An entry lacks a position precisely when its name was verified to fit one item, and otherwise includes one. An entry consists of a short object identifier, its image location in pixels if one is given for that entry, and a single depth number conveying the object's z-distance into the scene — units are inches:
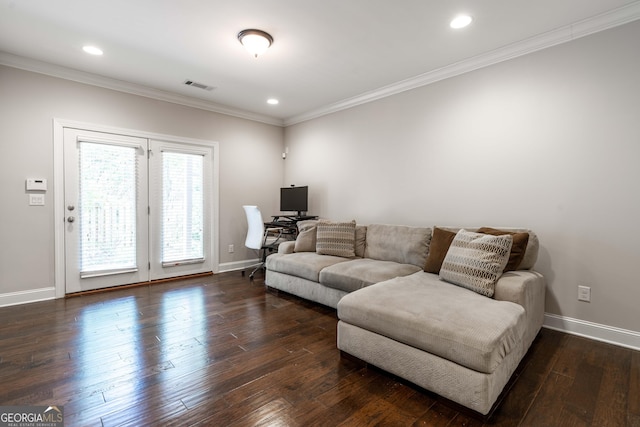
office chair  174.1
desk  187.0
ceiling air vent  155.9
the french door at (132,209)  145.4
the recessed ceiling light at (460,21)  98.5
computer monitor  193.3
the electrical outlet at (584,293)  102.1
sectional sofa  63.4
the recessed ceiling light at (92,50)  119.9
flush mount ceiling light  107.0
